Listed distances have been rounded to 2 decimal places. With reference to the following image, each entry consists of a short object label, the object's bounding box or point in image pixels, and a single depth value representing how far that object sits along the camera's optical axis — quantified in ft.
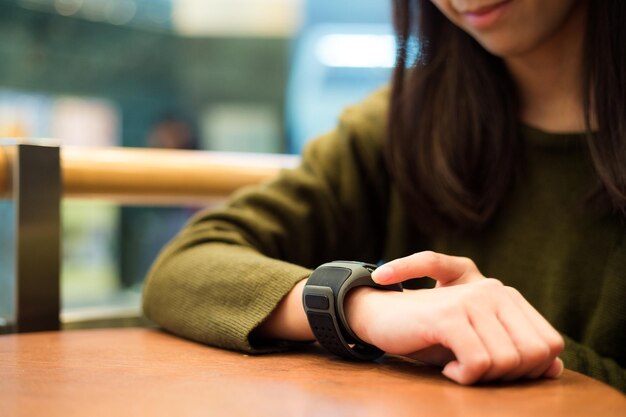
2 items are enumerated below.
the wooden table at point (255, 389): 1.62
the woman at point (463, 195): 2.76
